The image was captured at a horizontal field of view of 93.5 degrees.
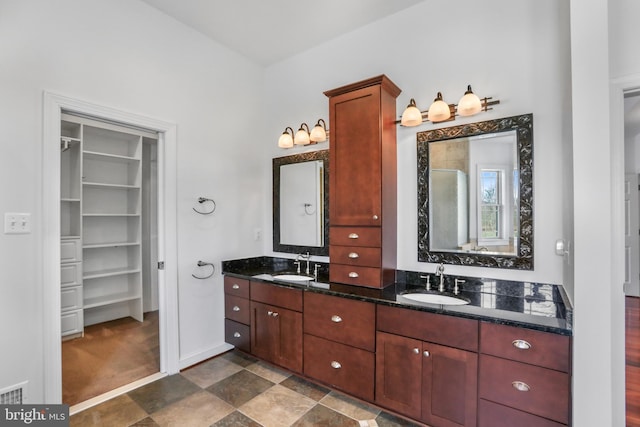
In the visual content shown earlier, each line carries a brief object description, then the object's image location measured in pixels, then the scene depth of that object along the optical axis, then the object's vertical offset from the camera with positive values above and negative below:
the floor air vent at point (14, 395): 1.71 -1.03
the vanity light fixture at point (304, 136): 2.76 +0.75
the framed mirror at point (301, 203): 2.85 +0.12
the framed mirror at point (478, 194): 1.91 +0.14
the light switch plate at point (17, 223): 1.73 -0.04
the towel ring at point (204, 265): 2.71 -0.48
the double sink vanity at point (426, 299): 1.50 -0.53
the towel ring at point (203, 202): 2.71 +0.11
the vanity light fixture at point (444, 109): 1.99 +0.73
